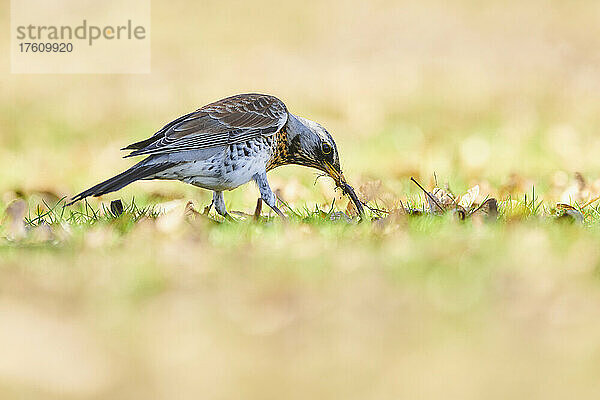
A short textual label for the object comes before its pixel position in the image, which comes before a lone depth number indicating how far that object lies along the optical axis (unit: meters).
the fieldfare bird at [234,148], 11.32
